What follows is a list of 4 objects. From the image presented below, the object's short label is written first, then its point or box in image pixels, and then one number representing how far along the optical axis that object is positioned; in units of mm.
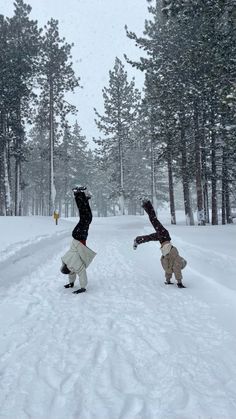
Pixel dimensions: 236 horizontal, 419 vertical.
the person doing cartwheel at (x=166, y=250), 7715
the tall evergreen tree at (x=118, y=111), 42156
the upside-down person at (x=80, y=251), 7480
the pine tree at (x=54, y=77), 31812
